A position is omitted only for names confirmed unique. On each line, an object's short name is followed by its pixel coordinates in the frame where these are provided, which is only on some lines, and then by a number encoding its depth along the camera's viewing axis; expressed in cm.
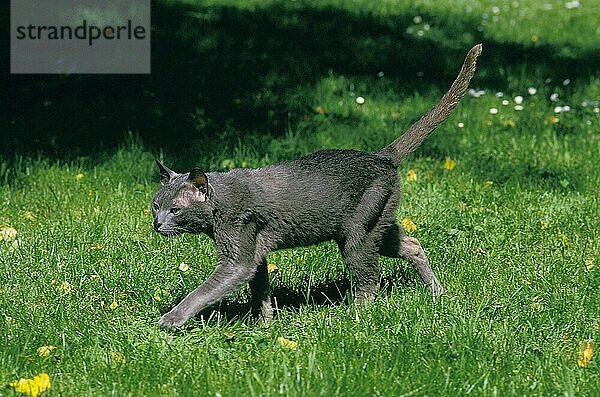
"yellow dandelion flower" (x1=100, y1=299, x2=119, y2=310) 391
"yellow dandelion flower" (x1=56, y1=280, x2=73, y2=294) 404
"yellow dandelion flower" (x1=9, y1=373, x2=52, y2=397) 309
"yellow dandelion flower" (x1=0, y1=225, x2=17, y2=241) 471
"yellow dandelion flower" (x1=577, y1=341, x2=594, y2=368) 344
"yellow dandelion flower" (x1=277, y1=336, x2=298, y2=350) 350
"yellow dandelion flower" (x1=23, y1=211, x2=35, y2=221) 508
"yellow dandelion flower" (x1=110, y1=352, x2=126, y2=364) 339
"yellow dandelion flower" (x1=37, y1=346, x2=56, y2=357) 345
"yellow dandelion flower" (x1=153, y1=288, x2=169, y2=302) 404
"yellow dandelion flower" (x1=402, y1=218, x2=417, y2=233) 486
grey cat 368
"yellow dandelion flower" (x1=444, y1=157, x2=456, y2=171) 595
